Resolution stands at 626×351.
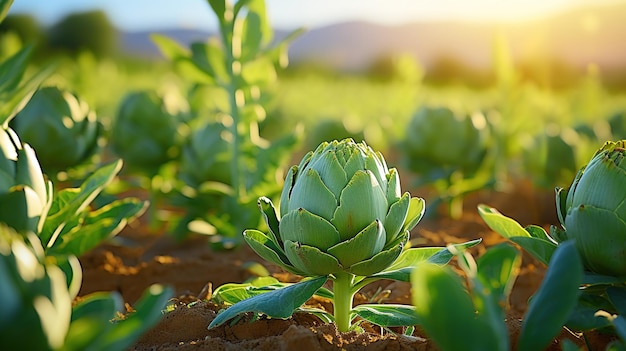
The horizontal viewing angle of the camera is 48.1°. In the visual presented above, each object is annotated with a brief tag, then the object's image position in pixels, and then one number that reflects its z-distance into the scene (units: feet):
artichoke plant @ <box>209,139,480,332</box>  3.09
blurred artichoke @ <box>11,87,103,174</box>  5.50
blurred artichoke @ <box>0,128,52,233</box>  2.97
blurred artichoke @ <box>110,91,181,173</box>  6.73
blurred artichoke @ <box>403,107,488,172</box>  7.72
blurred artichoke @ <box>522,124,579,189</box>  7.95
